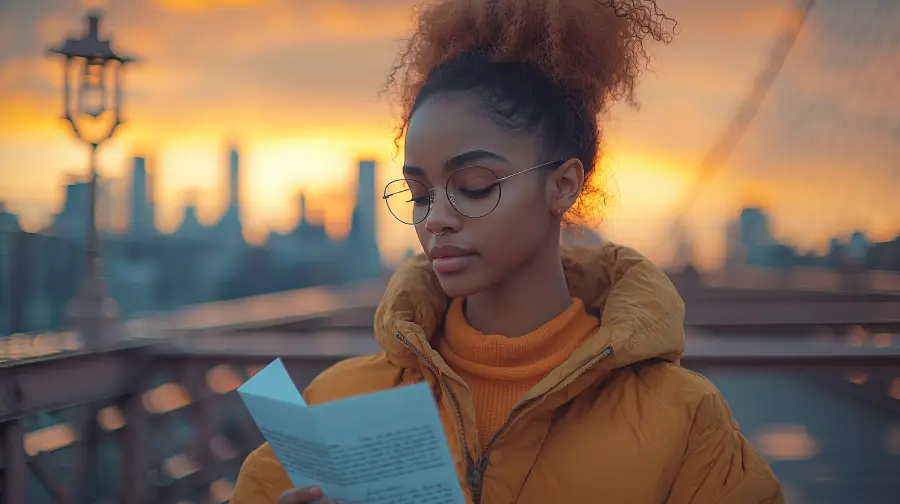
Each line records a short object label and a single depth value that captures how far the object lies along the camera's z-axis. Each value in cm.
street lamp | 395
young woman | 141
